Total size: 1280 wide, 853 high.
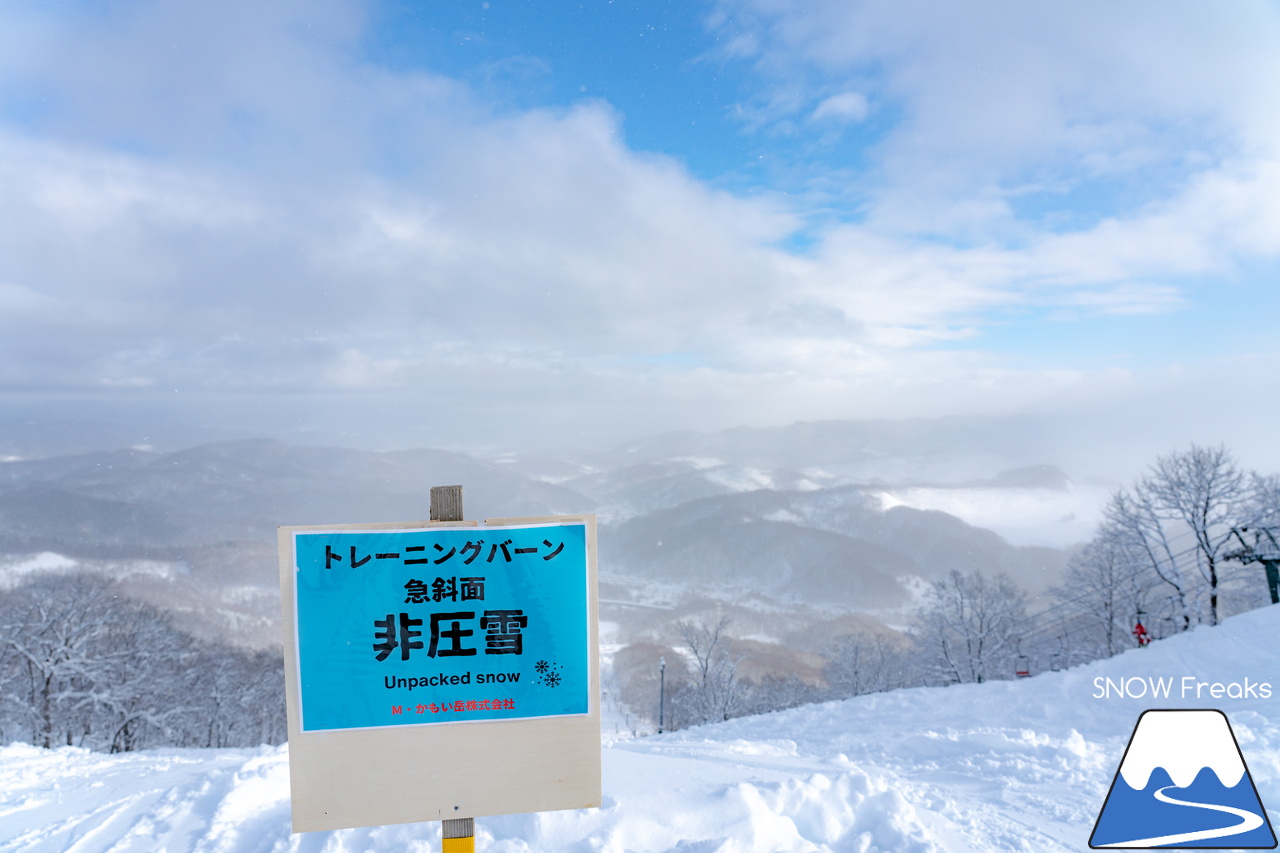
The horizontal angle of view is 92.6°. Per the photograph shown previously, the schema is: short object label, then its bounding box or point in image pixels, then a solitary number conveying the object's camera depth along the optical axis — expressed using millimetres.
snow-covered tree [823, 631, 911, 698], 34531
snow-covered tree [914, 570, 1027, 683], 29547
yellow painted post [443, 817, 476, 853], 2844
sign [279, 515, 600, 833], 2758
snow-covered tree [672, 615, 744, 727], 34656
